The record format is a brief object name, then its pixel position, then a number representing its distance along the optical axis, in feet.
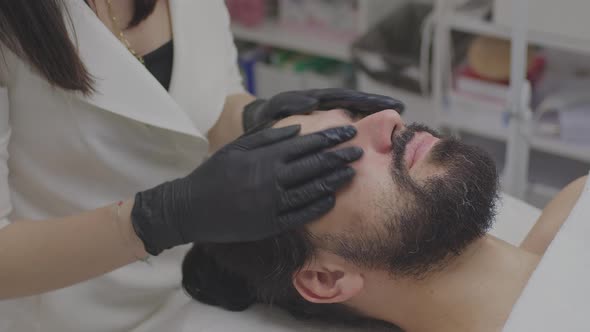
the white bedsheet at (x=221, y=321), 4.02
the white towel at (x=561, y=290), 3.38
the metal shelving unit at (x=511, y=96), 4.82
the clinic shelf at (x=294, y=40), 8.00
